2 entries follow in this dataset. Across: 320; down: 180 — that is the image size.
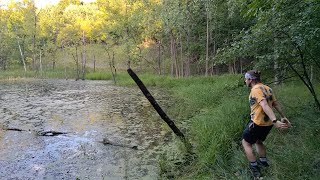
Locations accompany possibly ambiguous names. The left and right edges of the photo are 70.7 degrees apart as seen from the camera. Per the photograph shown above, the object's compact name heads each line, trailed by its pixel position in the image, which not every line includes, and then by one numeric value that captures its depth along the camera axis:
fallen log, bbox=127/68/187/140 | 4.11
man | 3.21
